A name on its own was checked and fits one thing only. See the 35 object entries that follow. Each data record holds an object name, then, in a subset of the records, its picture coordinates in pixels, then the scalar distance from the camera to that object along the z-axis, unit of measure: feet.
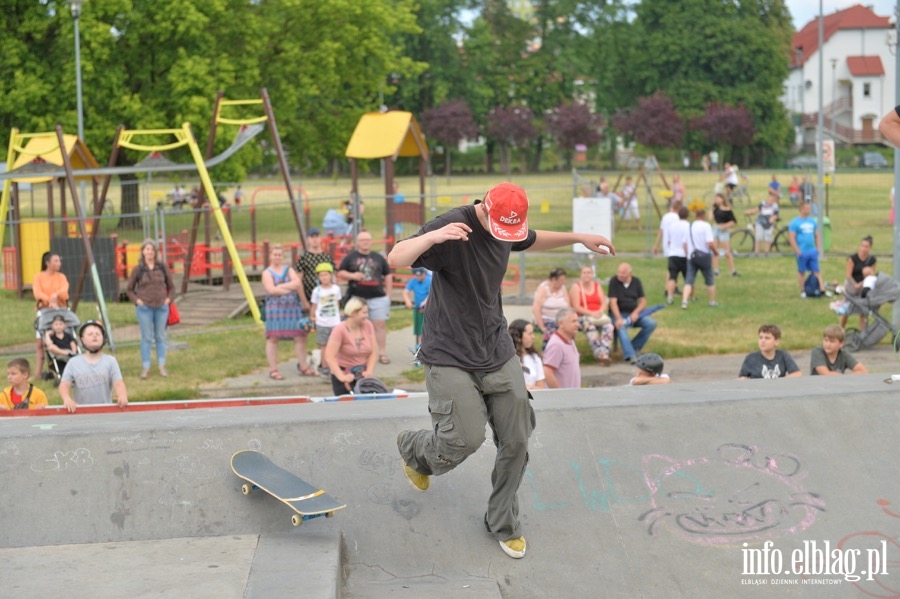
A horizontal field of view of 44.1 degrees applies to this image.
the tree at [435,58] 236.84
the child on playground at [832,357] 31.71
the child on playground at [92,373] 29.63
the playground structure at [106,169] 52.70
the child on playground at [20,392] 29.53
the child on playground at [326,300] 41.75
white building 274.77
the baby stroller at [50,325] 41.47
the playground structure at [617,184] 70.23
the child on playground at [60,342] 40.14
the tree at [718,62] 240.32
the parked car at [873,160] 214.90
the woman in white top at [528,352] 32.17
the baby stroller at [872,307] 48.39
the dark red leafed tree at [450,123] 222.48
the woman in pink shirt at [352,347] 33.65
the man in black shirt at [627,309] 46.91
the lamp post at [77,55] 74.08
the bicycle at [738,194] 116.67
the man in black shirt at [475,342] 17.65
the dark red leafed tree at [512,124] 228.43
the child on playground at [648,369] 29.91
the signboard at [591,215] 64.03
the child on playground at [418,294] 46.60
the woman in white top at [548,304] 43.96
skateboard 18.67
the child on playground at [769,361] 30.58
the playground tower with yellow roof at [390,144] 76.28
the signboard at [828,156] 94.80
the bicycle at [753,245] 86.12
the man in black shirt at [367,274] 43.73
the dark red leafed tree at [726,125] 219.41
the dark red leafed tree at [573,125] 219.00
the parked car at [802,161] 207.82
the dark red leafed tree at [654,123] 218.59
